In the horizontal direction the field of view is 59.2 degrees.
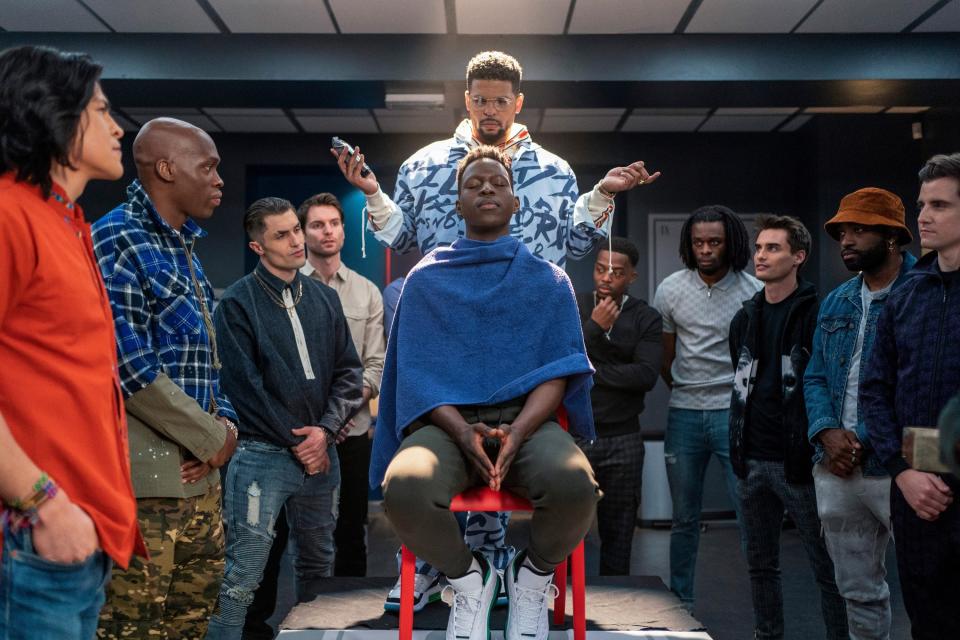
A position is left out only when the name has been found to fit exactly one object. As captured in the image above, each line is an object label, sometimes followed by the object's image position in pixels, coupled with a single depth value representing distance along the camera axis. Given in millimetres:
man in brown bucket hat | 2725
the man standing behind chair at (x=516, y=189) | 2750
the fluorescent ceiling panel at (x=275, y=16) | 5293
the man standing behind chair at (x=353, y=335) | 3908
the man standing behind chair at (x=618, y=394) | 3887
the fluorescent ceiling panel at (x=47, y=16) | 5289
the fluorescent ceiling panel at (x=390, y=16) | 5293
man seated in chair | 2098
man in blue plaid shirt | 1906
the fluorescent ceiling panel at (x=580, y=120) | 7389
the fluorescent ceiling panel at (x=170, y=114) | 7312
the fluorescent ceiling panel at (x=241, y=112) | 7224
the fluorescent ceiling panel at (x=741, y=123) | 7582
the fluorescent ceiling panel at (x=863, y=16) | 5258
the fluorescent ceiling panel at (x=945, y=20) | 5305
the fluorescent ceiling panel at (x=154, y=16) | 5301
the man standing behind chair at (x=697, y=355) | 3680
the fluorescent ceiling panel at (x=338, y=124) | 7516
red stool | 2172
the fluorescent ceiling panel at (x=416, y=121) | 7324
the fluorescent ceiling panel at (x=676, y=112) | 7305
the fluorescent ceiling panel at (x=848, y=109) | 7335
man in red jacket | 1276
